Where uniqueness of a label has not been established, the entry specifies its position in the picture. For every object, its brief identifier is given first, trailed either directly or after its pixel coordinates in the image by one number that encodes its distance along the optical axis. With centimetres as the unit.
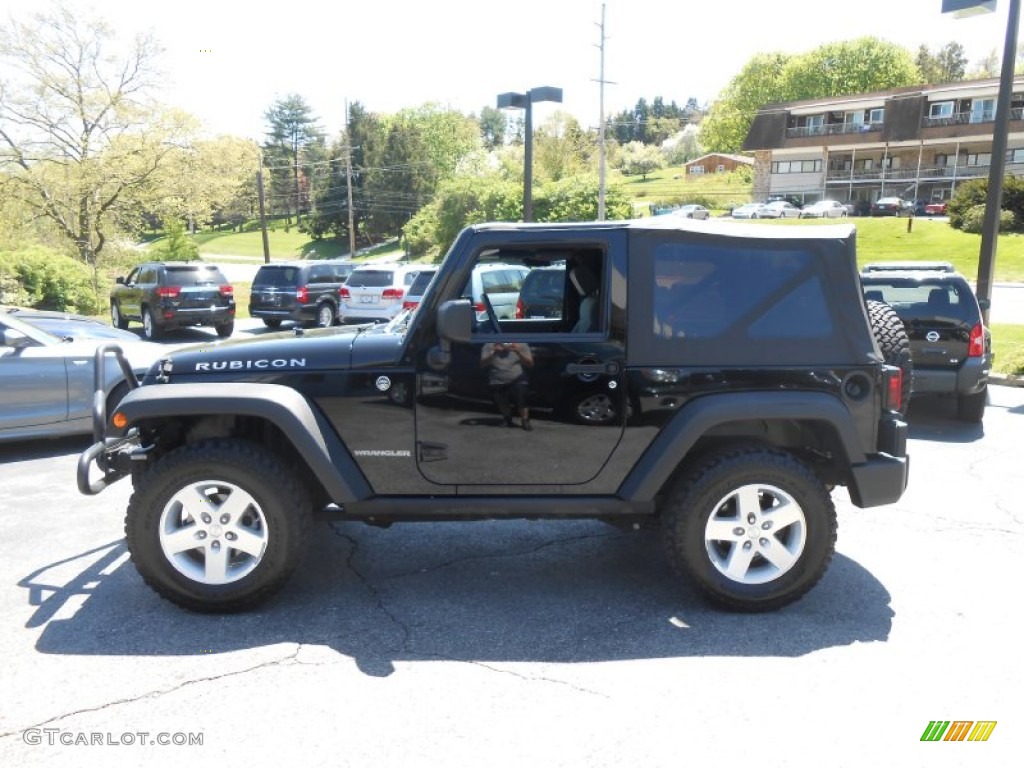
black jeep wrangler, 396
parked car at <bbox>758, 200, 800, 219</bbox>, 5525
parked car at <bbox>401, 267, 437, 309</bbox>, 1441
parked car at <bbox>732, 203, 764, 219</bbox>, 5510
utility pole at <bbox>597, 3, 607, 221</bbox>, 3102
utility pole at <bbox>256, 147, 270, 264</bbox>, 4236
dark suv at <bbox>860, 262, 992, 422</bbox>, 817
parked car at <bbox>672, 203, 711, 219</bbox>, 4008
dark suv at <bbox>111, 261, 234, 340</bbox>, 1709
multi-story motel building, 5959
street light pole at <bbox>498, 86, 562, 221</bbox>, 1611
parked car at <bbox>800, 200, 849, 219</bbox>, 5322
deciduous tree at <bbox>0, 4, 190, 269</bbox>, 2888
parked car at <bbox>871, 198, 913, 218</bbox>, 5138
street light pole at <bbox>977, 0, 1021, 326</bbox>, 1064
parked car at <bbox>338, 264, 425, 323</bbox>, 1661
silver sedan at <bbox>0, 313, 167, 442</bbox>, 708
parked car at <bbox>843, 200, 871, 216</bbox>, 5664
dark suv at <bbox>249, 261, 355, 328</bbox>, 1822
